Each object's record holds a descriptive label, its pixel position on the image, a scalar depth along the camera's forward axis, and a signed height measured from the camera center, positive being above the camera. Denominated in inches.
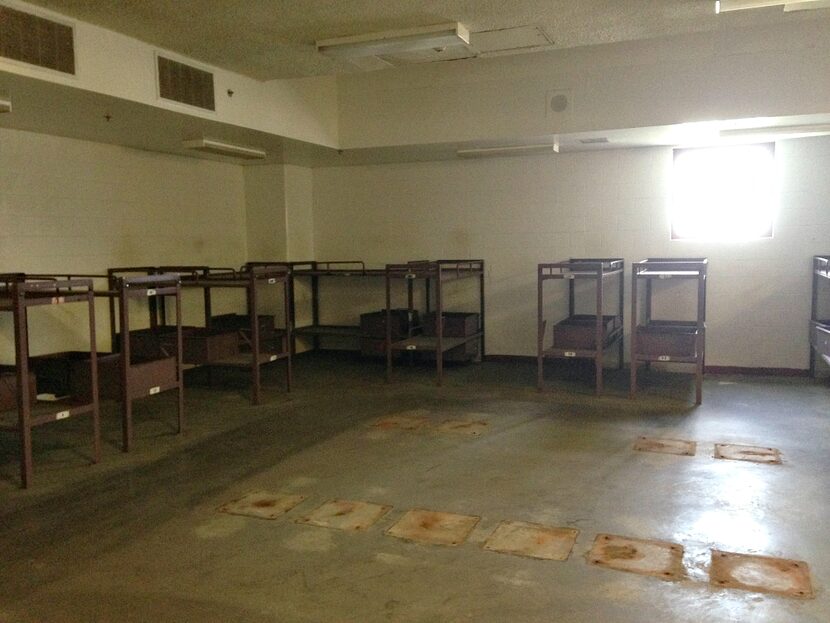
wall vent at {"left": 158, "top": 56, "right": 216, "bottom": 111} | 209.8 +59.6
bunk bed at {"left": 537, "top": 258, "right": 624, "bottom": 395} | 252.4 -25.2
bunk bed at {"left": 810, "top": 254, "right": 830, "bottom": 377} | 255.0 -20.1
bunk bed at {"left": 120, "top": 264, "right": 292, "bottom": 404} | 242.5 -23.2
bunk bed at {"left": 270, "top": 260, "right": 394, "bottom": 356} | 322.7 -23.6
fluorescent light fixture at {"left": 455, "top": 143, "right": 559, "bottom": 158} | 302.2 +51.9
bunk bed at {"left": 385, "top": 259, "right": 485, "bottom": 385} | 282.8 -24.8
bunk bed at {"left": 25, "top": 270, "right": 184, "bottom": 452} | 188.1 -27.7
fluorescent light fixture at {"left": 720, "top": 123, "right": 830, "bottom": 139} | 263.0 +51.2
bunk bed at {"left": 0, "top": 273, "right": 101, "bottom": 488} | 160.6 -26.7
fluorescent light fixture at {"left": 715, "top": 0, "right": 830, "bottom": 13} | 162.1 +61.1
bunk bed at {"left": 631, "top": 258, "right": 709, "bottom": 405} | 242.4 -26.9
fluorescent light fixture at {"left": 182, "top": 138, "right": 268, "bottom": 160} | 263.6 +49.8
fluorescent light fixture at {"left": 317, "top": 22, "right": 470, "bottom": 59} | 186.2 +63.6
